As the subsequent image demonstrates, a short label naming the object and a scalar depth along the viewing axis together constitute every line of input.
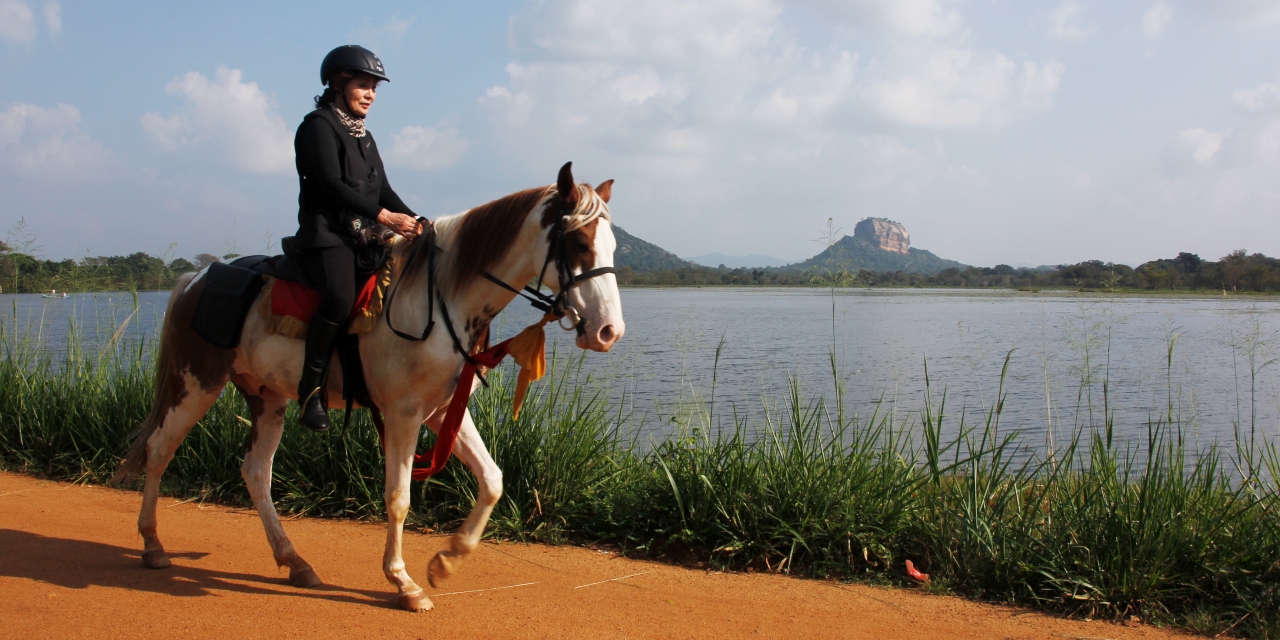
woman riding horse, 3.82
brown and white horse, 3.39
